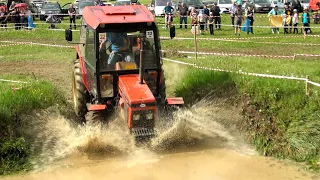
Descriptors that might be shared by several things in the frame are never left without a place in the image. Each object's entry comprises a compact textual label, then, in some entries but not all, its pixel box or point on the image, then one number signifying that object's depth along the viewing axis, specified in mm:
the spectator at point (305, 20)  24078
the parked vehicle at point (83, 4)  32512
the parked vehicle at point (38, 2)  41781
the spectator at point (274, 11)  27011
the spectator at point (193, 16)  26812
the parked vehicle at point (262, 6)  34344
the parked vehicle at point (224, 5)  33375
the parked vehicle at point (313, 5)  33072
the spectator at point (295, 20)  25172
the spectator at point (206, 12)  26578
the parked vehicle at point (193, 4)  32594
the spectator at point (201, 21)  26016
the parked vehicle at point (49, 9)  33188
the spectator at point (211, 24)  25172
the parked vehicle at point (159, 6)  32438
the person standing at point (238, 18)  25109
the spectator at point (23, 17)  28908
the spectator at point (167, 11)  28312
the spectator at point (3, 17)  28750
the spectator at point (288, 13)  25484
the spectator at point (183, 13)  28234
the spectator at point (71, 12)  27906
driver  9266
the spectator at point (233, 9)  27034
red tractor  9000
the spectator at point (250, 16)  25359
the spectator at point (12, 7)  30633
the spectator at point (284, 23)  25200
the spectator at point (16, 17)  28436
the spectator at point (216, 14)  27141
